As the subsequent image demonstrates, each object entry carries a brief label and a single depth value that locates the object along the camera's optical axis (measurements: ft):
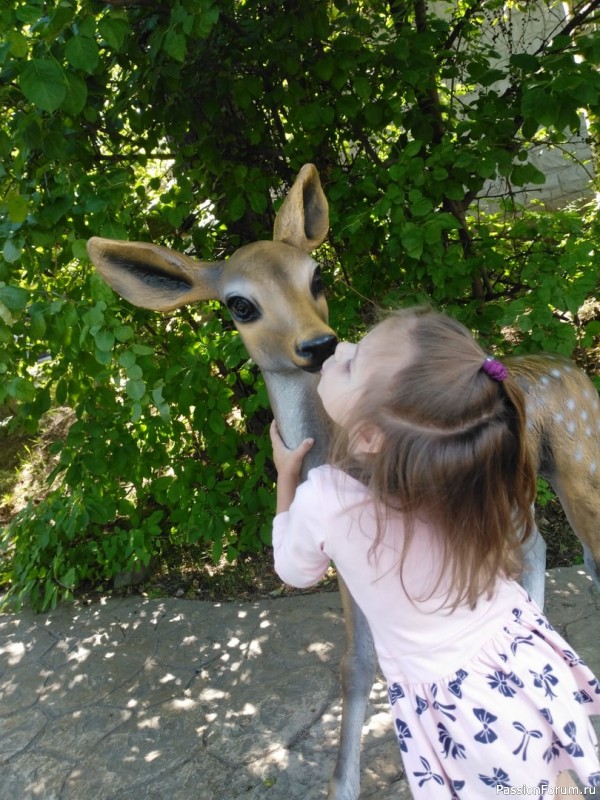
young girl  5.00
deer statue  6.77
